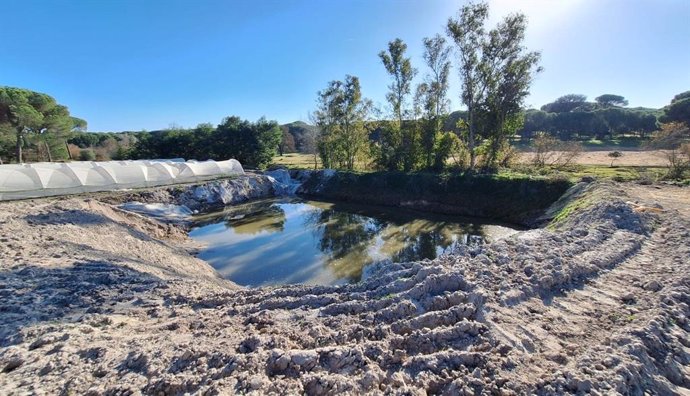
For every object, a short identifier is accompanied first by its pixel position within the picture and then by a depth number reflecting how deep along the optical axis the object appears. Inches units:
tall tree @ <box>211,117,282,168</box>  1376.7
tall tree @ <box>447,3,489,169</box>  824.3
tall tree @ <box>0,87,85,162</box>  953.9
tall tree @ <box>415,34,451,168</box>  925.8
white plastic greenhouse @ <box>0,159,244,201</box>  621.0
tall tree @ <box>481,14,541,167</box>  806.5
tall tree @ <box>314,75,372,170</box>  1142.3
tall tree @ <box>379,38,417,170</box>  983.9
